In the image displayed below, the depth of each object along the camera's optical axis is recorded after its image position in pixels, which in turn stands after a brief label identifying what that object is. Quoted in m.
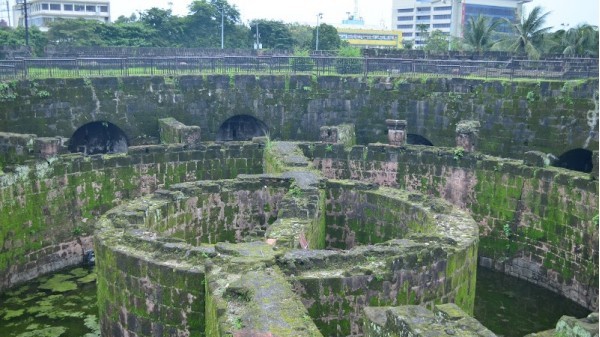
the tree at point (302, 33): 51.93
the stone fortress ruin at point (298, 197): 10.89
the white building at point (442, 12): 117.62
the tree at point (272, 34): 50.84
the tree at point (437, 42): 59.75
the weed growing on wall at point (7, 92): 21.56
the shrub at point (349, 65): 27.47
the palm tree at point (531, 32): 41.38
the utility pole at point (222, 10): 45.85
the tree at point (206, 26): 50.59
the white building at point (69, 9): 86.38
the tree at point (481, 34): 43.81
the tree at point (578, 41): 41.38
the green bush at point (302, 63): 27.62
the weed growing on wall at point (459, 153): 19.14
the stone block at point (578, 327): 8.33
